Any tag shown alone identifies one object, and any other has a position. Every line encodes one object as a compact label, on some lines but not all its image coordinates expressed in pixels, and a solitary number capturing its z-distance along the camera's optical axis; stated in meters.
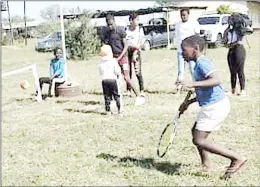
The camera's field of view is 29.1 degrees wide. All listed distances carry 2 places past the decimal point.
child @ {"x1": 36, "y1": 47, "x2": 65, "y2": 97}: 10.05
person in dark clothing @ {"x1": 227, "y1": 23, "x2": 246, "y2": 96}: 9.15
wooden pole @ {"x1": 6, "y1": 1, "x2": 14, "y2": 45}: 29.22
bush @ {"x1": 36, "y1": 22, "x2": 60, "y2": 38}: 29.58
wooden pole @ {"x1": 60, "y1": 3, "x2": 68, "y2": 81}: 10.78
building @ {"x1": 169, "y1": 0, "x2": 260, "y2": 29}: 40.31
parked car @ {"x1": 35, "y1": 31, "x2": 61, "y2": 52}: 25.10
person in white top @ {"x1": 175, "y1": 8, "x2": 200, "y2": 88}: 9.43
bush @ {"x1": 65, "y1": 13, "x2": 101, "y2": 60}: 19.95
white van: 23.44
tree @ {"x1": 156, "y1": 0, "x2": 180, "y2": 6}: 39.26
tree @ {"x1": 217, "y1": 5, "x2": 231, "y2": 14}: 37.25
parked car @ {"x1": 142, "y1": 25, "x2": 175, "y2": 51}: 24.02
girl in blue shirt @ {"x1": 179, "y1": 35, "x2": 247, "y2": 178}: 4.73
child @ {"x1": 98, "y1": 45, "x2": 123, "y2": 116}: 7.87
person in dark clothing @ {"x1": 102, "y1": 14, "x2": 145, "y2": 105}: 8.97
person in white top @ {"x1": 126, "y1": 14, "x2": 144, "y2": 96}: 9.62
